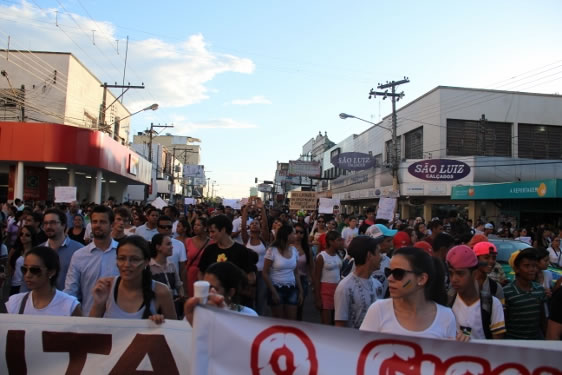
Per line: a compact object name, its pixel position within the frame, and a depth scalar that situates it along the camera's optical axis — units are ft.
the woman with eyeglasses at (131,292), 10.84
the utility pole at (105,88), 93.65
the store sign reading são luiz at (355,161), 120.16
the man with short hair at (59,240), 16.60
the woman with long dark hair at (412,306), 9.14
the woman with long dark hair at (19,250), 18.38
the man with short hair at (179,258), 18.17
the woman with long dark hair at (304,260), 24.44
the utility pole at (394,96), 98.23
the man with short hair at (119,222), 20.18
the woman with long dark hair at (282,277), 20.57
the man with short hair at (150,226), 24.59
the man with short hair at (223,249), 17.83
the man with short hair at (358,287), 13.88
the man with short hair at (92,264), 14.21
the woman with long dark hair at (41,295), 11.16
